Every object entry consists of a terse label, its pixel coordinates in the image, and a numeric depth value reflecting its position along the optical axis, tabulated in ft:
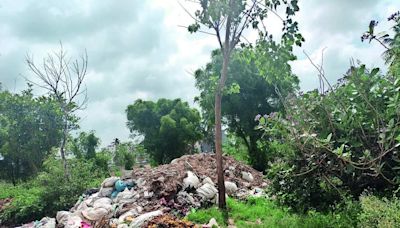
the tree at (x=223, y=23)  22.29
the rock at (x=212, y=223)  21.43
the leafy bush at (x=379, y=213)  11.28
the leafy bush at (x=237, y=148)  62.75
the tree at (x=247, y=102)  60.64
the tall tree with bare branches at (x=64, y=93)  43.61
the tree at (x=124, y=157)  70.12
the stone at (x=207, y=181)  30.88
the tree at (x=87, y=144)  69.72
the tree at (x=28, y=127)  67.72
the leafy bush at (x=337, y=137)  14.22
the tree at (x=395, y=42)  12.67
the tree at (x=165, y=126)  68.33
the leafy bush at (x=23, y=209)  34.94
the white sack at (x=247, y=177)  37.35
